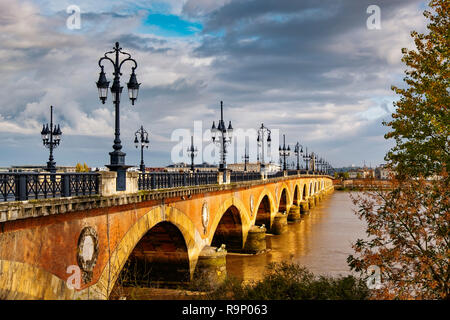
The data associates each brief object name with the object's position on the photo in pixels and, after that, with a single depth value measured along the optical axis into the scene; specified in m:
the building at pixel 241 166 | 118.66
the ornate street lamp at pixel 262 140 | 40.44
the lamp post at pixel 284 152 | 50.07
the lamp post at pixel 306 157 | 80.29
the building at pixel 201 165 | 82.62
